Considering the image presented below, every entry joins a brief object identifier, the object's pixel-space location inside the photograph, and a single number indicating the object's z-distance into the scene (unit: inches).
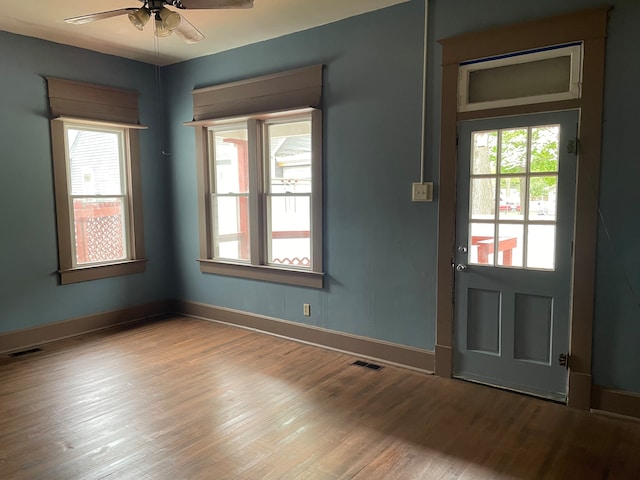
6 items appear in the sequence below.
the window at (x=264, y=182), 162.1
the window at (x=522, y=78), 113.0
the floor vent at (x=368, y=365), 144.7
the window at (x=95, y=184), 172.4
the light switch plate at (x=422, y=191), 134.6
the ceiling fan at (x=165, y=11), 104.2
